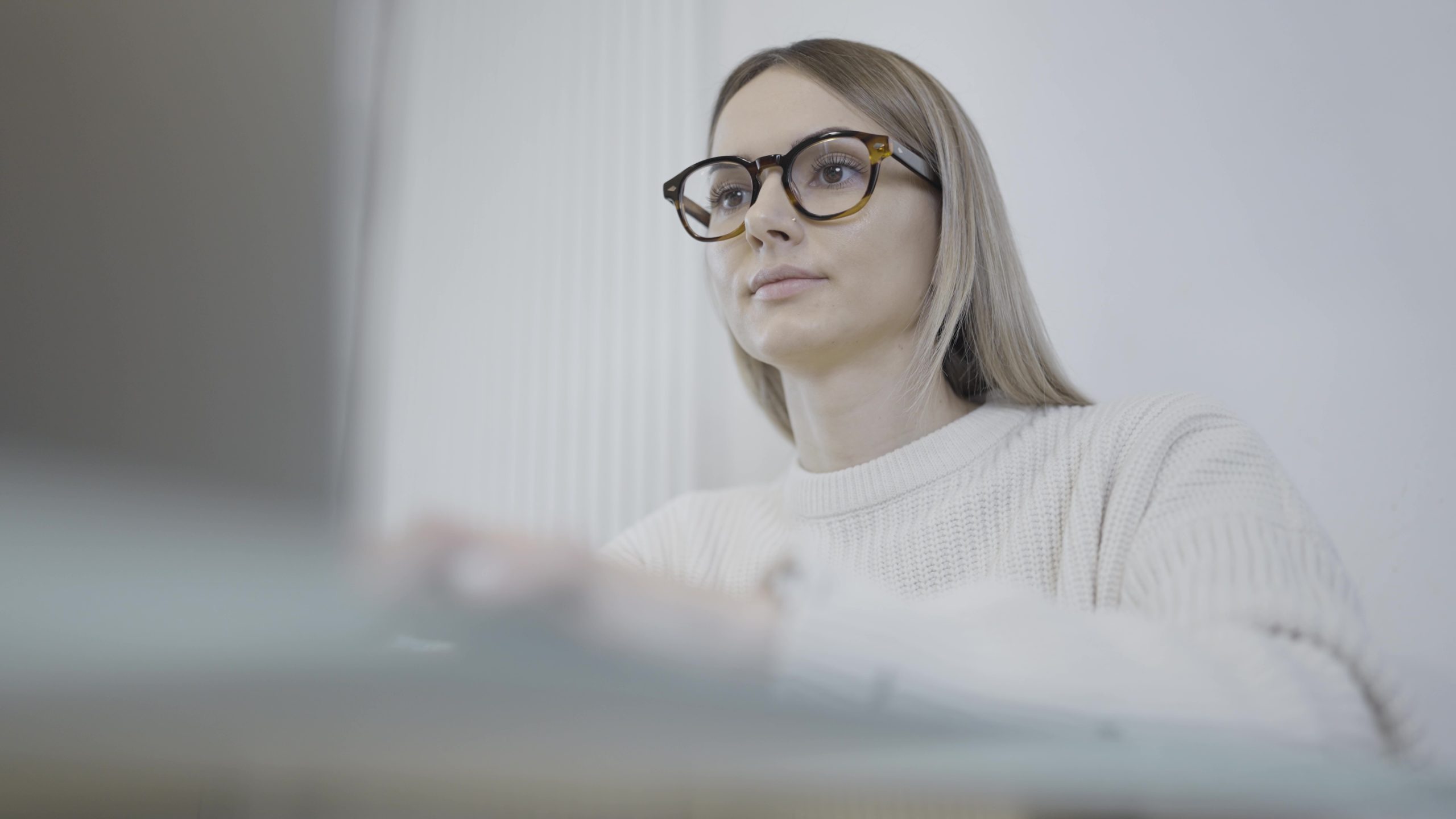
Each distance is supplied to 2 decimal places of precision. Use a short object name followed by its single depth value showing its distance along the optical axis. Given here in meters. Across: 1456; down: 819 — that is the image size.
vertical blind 0.96
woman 0.37
